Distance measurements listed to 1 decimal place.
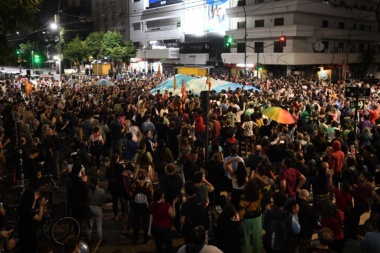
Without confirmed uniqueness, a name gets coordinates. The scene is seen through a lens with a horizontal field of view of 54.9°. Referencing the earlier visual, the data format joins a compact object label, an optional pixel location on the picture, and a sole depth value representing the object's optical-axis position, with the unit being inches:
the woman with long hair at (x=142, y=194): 271.6
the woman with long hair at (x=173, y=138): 452.2
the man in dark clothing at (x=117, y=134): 477.7
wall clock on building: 1727.4
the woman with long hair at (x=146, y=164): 308.5
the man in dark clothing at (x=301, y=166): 296.2
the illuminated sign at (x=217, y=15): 2128.4
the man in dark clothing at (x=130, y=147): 403.5
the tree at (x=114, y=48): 2329.0
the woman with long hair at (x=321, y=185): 289.0
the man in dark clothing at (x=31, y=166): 360.5
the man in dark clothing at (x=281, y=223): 217.6
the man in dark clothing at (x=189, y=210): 233.5
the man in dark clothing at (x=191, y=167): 310.9
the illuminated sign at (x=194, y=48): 2016.5
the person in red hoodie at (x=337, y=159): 345.4
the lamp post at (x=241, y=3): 1968.5
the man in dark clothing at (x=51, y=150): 412.5
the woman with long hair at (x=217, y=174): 310.3
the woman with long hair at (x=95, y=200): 272.8
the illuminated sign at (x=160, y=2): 2386.6
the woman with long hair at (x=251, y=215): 232.8
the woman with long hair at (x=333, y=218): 224.1
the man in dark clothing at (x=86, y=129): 480.4
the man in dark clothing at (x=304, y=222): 225.9
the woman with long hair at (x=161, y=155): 354.9
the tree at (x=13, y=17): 411.5
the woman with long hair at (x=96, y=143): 440.8
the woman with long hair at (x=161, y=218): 232.8
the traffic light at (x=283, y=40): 1161.4
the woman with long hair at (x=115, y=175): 304.3
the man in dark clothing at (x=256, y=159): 329.4
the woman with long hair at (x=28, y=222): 228.5
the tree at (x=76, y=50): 2314.6
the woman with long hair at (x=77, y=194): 276.7
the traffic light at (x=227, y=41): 1248.4
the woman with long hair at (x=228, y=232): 211.5
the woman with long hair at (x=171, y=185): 266.4
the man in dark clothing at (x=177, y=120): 510.3
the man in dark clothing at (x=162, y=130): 484.4
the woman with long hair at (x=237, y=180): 283.9
